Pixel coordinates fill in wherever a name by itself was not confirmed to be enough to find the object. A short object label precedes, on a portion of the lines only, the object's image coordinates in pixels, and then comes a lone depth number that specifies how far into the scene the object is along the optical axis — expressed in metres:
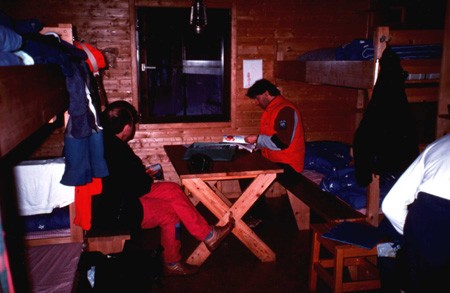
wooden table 3.32
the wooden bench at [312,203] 3.30
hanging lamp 3.42
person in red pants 3.07
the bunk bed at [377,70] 2.90
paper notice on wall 5.30
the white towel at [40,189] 2.99
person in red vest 4.17
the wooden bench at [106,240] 2.99
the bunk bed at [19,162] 1.35
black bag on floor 2.52
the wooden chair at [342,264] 2.73
